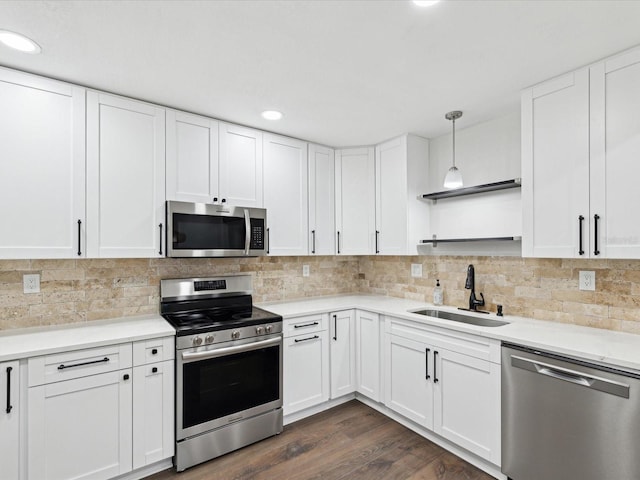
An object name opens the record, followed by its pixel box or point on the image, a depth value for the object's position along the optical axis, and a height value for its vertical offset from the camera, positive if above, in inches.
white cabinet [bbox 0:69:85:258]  76.5 +17.5
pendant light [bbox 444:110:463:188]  102.0 +19.4
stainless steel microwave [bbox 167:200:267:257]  95.1 +3.5
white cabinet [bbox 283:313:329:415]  108.1 -39.5
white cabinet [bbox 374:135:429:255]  122.1 +17.2
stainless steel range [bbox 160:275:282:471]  87.3 -35.5
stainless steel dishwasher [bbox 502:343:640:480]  62.8 -35.9
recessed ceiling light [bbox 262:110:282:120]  101.8 +38.6
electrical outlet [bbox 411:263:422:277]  132.8 -10.8
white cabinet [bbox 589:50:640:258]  70.1 +18.2
